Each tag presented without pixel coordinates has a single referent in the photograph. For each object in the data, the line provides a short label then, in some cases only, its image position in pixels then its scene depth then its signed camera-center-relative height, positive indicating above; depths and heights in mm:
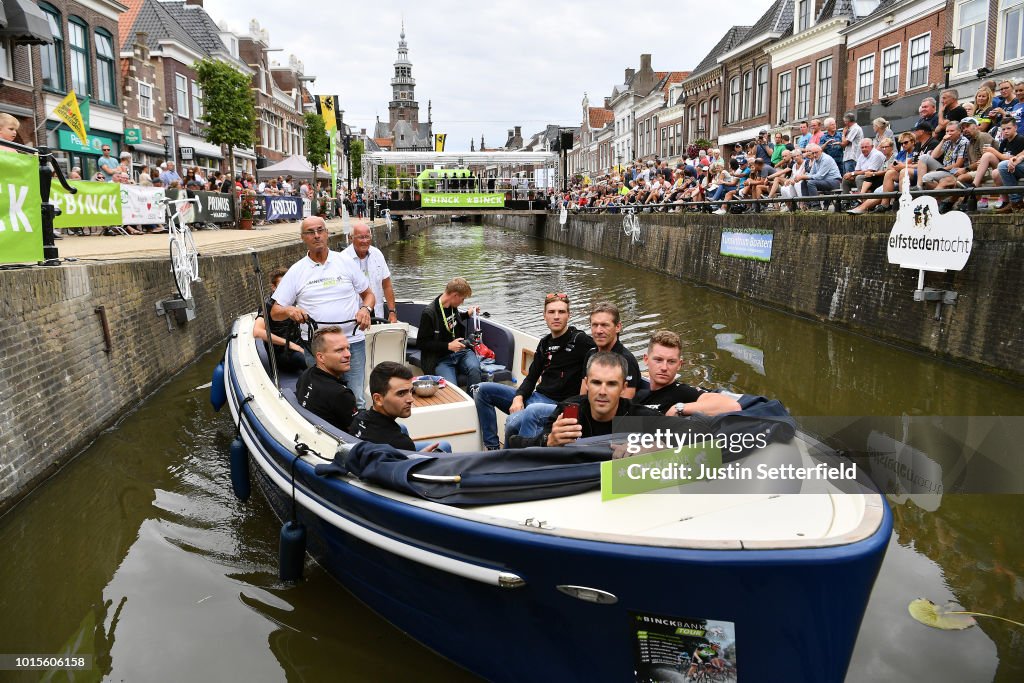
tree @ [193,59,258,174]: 26922 +4363
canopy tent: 32500 +2384
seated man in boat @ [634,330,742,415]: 4051 -786
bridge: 37406 +2213
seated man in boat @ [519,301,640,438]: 4617 -724
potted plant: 21531 +385
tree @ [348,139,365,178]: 66625 +6323
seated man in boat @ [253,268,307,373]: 6504 -977
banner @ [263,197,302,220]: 25884 +679
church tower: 123625 +20661
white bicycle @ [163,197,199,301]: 9773 -407
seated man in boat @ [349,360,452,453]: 4059 -936
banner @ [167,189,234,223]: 19188 +515
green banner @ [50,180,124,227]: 12547 +404
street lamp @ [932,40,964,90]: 14484 +3108
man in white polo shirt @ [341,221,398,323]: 7383 -371
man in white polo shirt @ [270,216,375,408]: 6059 -515
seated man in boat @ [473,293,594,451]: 5133 -892
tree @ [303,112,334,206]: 46906 +5379
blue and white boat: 2666 -1270
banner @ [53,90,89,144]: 15844 +2321
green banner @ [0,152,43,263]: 6105 +147
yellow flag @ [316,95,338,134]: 36781 +5717
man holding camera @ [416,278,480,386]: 6402 -926
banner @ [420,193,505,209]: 37125 +1258
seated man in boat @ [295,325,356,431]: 4707 -959
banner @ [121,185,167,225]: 15266 +445
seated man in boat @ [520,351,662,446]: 3635 -867
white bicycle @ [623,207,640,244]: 23797 -5
